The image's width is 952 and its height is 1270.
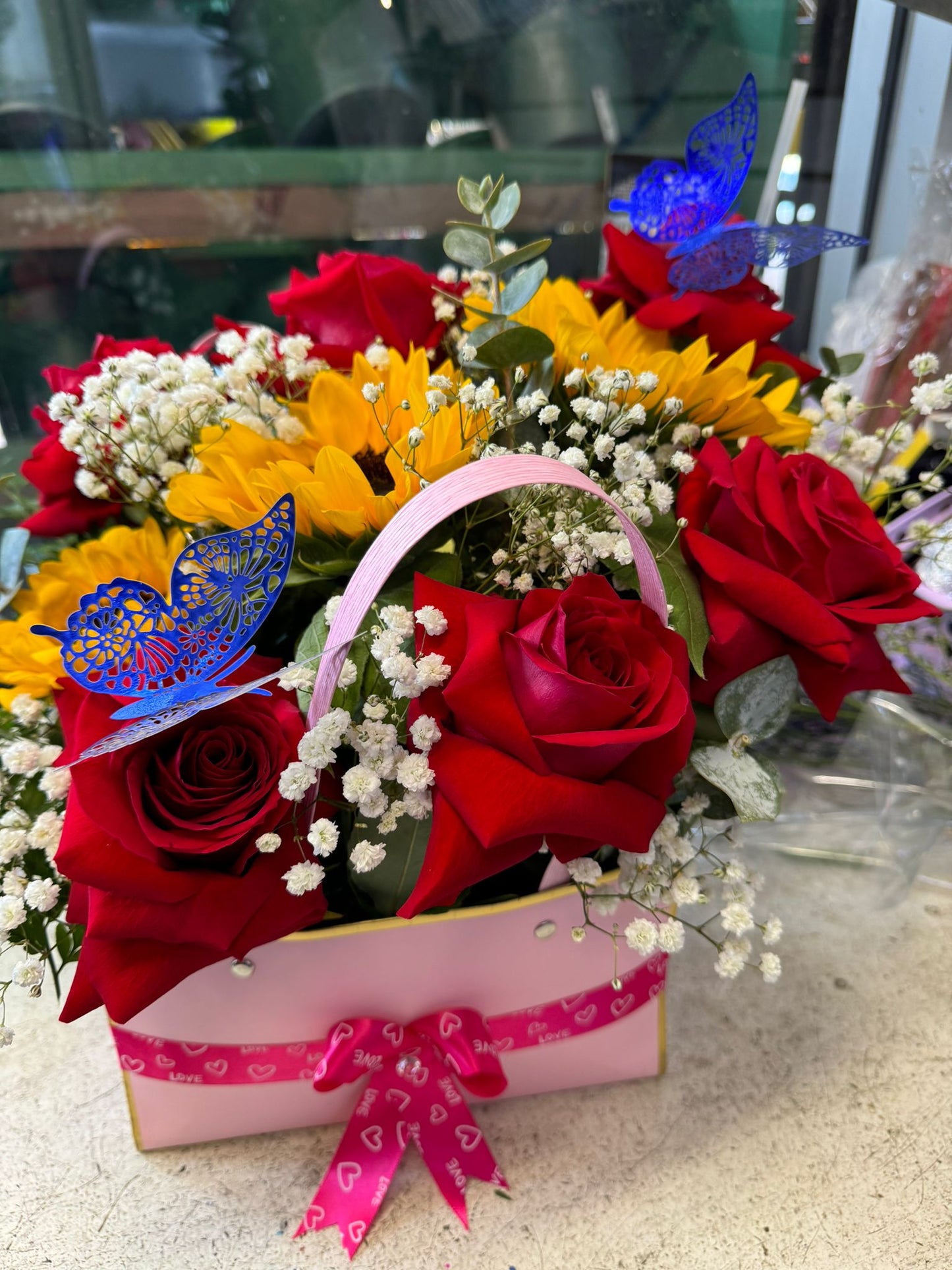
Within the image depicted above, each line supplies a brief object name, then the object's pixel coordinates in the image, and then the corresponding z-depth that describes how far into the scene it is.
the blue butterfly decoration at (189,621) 0.37
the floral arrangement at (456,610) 0.37
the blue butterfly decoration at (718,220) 0.54
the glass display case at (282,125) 1.01
